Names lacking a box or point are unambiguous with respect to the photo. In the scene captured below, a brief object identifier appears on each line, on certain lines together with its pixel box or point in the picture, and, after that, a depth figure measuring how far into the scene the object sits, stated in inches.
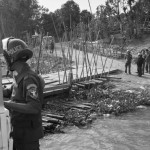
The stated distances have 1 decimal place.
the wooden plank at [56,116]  256.0
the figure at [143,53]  650.8
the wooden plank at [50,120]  242.2
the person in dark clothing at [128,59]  607.6
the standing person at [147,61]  642.5
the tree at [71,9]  1934.5
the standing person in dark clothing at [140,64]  586.9
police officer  82.4
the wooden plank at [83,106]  305.4
